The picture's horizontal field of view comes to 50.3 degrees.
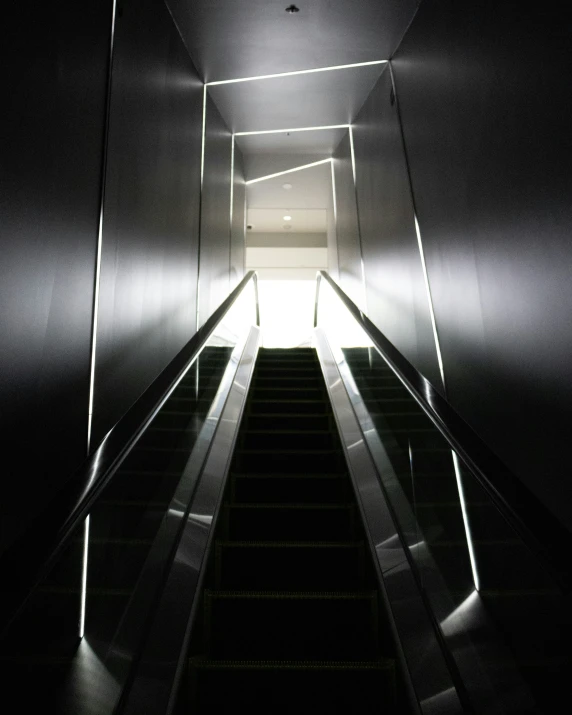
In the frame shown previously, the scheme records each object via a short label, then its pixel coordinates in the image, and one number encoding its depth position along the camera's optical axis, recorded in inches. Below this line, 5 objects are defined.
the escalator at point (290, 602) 94.8
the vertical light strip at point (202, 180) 247.8
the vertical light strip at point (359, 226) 294.2
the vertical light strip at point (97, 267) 129.5
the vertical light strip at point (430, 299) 181.3
